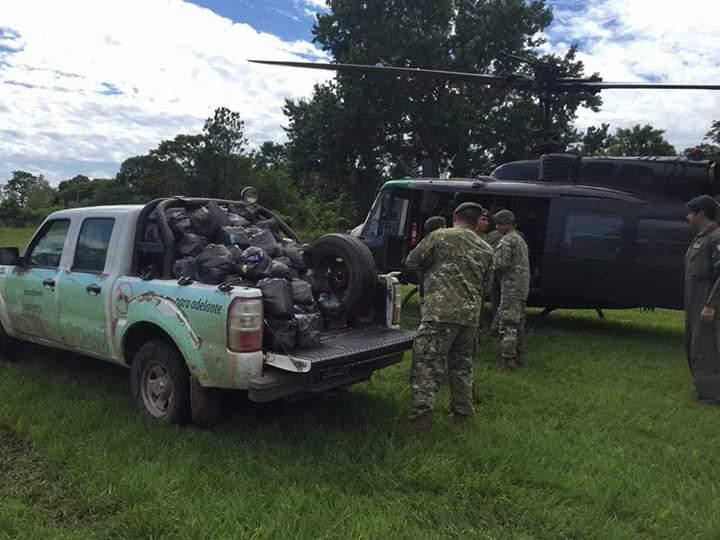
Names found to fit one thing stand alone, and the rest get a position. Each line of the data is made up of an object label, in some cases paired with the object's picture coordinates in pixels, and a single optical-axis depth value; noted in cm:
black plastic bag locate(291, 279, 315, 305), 454
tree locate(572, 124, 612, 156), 2859
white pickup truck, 397
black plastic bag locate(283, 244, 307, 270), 524
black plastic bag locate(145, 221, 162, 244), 494
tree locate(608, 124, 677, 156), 3569
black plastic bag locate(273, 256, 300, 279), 492
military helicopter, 834
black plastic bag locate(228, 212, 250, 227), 539
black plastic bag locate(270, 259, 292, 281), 469
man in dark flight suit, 561
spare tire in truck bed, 500
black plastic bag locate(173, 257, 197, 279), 460
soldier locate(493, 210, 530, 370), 673
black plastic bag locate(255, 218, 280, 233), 580
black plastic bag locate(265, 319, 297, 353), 412
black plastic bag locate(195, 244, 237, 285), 449
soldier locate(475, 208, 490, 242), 732
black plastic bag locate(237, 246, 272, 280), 458
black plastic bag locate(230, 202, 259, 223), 581
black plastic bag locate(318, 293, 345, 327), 494
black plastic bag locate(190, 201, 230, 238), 514
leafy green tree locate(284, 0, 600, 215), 2592
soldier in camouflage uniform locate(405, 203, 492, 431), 462
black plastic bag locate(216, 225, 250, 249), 510
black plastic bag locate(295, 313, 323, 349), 424
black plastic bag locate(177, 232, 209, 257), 484
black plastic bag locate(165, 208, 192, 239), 501
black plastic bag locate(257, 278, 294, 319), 413
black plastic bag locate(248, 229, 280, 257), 522
